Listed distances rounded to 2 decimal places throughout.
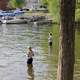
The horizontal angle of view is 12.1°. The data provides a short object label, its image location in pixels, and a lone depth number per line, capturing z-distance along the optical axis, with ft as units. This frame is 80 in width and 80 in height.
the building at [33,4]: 357.08
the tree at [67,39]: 29.40
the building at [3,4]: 332.82
